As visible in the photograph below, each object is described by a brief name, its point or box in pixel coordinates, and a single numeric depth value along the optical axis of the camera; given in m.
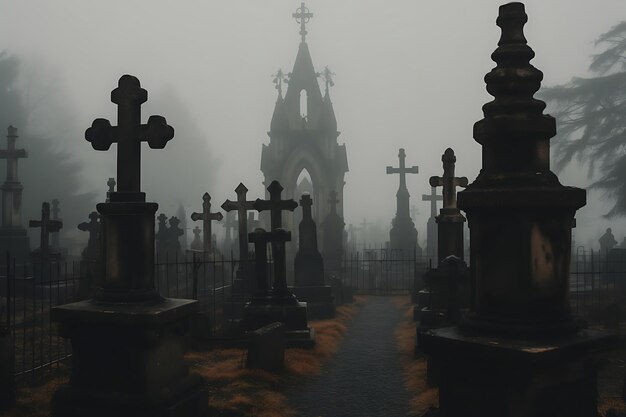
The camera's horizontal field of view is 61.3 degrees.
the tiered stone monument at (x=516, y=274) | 3.22
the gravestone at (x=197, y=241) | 31.85
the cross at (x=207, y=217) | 17.09
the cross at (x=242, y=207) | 15.24
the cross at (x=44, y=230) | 18.30
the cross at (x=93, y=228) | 20.05
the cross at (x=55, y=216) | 27.20
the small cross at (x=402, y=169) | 29.51
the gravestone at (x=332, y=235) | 25.67
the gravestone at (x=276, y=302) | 10.73
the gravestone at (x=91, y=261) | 14.31
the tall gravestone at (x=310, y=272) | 15.02
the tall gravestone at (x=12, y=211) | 22.53
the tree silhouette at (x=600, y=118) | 23.39
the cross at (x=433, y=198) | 31.00
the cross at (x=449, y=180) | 13.89
